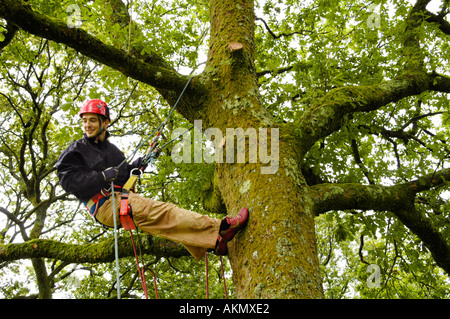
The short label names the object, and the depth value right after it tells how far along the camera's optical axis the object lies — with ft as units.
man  9.71
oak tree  8.38
